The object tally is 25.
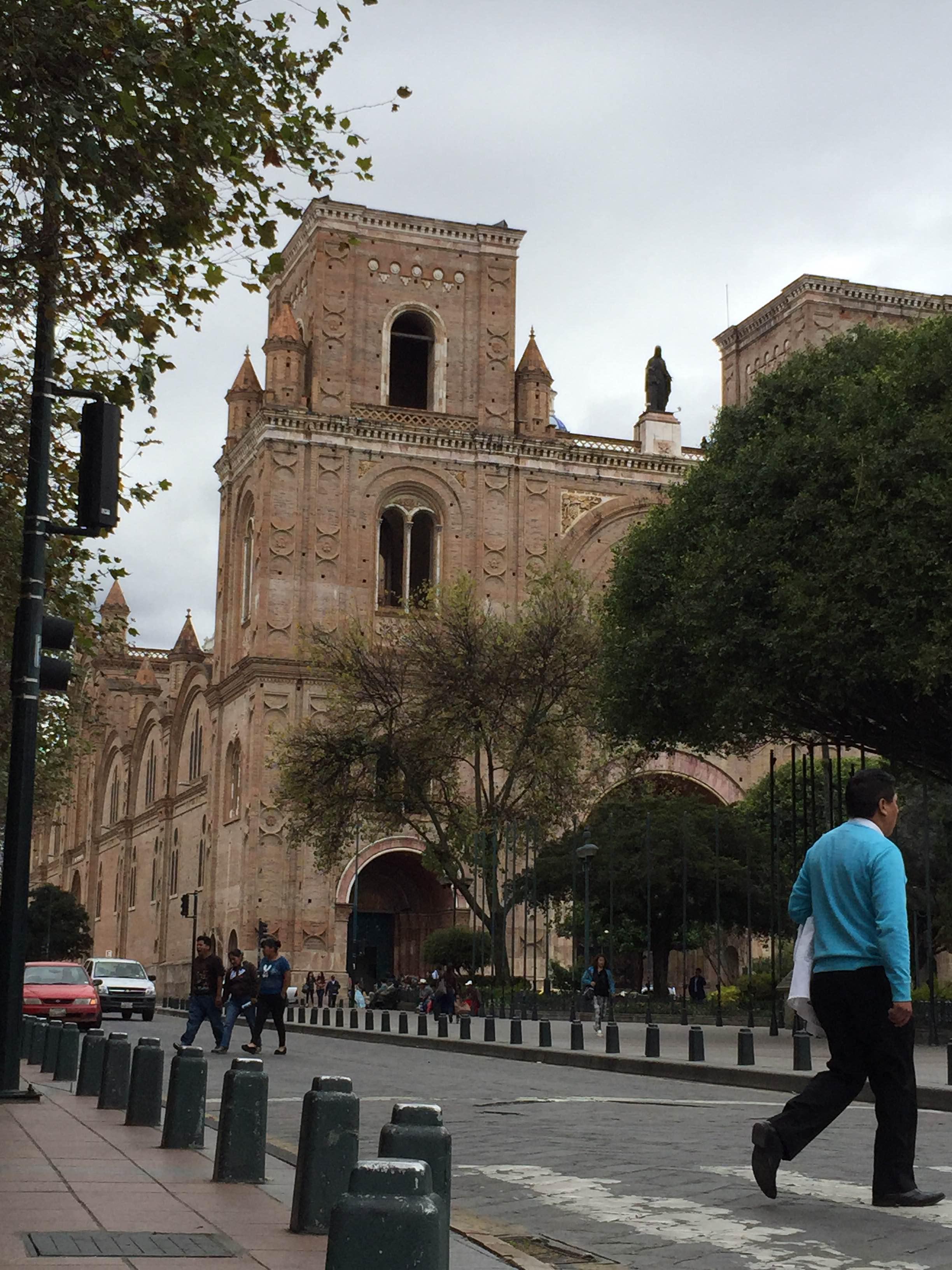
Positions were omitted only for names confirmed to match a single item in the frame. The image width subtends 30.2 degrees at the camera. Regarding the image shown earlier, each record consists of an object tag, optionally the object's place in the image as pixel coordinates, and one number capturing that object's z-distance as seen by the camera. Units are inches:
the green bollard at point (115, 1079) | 482.3
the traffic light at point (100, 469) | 474.0
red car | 1139.3
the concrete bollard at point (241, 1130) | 322.7
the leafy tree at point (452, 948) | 1936.5
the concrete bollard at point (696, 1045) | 749.9
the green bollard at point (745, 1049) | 721.6
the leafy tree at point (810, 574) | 932.6
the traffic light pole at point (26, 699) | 469.7
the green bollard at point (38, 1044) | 713.8
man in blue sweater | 274.1
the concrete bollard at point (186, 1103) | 382.0
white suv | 1600.6
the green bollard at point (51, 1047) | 635.5
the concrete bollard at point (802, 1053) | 687.7
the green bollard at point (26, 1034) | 764.6
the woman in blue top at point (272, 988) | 829.8
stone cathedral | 2138.3
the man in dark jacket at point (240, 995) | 877.8
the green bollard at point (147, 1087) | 430.9
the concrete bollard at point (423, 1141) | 226.7
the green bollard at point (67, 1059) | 611.2
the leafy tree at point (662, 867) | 1733.5
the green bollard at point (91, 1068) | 532.1
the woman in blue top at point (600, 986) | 1170.0
